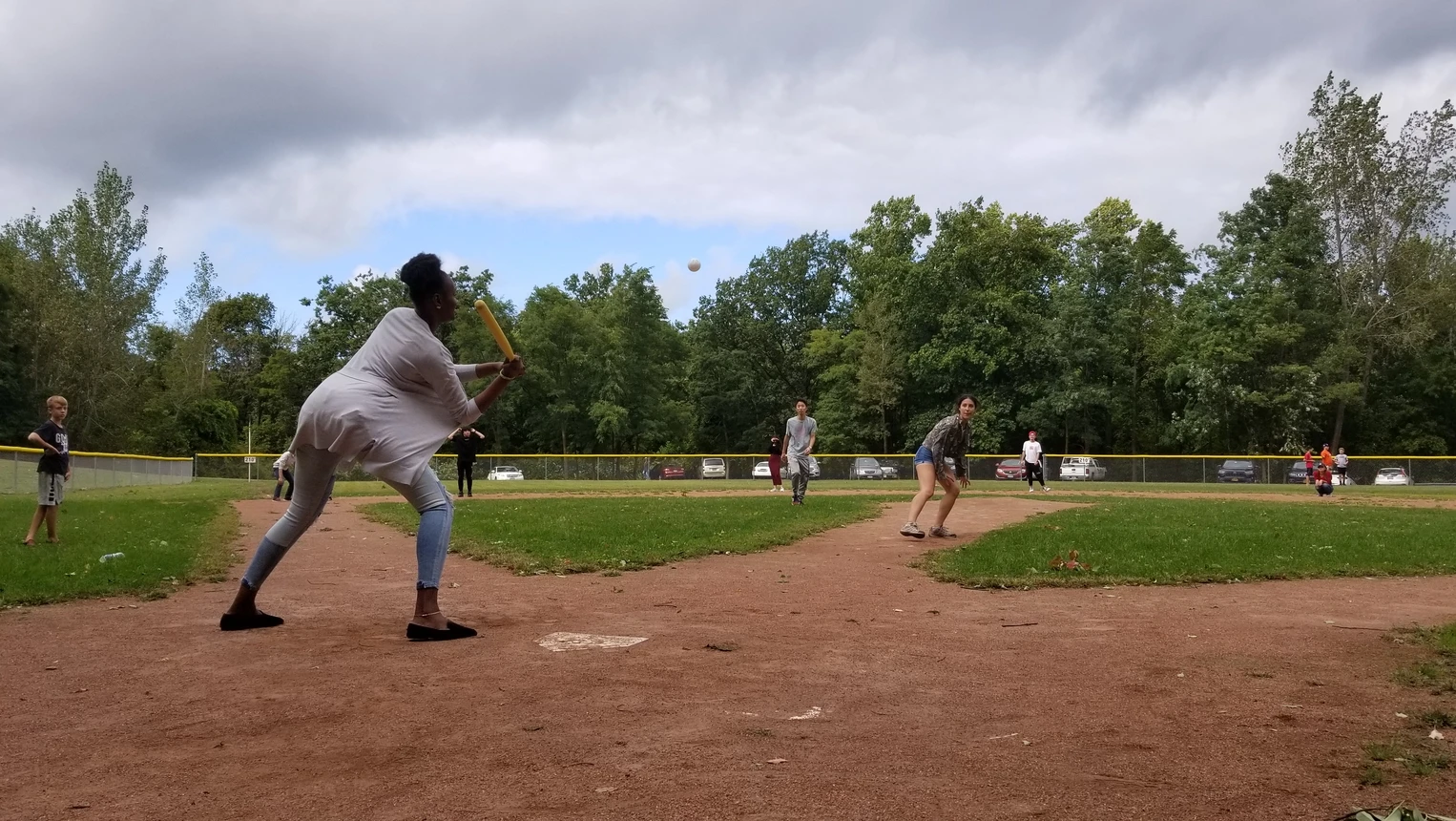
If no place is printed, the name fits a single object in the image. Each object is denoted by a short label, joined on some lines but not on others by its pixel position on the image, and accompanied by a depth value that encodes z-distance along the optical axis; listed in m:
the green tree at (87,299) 55.50
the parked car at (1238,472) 47.31
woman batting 5.59
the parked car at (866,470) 52.56
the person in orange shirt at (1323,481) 28.72
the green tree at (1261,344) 54.34
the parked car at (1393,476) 46.38
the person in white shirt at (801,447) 18.92
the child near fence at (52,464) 11.35
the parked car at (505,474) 54.09
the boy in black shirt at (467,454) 23.86
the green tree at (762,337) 77.56
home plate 5.45
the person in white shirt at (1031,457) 31.17
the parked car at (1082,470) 49.75
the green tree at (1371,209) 51.28
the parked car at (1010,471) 50.38
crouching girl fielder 12.67
